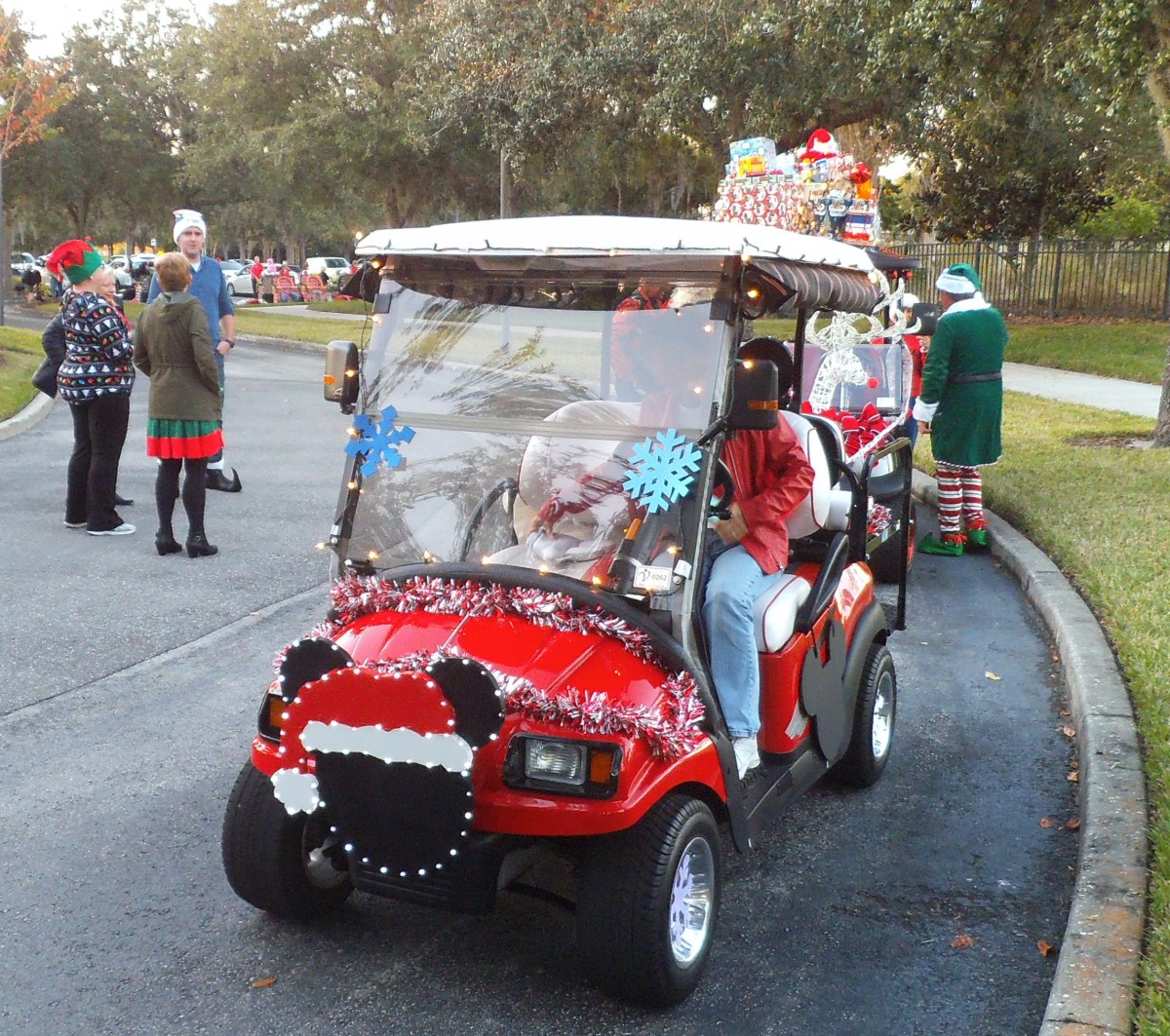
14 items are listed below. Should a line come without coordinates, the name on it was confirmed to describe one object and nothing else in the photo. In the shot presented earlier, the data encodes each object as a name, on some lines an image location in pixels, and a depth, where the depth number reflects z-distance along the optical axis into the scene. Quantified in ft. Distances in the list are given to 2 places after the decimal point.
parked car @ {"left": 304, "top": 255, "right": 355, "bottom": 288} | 154.10
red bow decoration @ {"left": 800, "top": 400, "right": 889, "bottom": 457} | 24.25
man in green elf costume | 26.63
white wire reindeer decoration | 26.14
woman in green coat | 24.13
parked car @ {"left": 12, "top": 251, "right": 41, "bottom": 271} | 156.37
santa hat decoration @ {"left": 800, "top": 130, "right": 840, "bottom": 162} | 34.86
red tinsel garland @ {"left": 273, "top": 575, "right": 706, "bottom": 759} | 9.59
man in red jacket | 11.20
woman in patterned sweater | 25.27
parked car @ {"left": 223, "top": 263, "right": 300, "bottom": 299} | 143.54
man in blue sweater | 28.19
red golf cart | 9.37
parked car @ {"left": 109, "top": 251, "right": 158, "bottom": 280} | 139.80
